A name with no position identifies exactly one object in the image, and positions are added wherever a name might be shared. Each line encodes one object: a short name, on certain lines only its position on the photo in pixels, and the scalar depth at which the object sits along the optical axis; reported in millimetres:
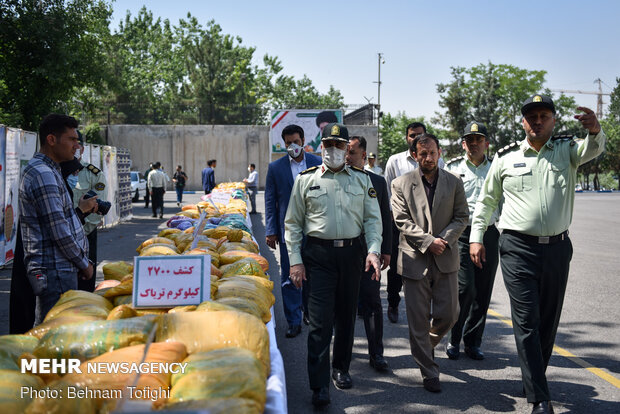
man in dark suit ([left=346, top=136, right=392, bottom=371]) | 4945
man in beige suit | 4613
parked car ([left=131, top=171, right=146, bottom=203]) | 27925
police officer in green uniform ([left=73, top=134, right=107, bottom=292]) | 6805
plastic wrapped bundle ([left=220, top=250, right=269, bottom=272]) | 4938
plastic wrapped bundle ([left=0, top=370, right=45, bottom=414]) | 2092
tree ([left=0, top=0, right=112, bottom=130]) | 14742
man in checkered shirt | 3611
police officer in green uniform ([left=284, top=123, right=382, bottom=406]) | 4191
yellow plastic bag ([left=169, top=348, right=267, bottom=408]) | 2232
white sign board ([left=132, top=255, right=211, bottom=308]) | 3273
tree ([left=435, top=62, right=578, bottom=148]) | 60375
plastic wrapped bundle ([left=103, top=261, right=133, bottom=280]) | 4349
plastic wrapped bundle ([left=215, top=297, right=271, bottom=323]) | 3328
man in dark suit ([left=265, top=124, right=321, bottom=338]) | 5938
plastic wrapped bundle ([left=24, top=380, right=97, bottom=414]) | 2104
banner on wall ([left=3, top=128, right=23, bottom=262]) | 9391
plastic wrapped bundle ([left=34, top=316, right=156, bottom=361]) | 2512
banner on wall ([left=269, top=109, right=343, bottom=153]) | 24703
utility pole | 54125
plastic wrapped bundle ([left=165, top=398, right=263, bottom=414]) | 2088
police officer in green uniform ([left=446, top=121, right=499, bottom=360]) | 5383
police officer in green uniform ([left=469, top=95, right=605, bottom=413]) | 4016
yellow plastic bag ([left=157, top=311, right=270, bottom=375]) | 2688
